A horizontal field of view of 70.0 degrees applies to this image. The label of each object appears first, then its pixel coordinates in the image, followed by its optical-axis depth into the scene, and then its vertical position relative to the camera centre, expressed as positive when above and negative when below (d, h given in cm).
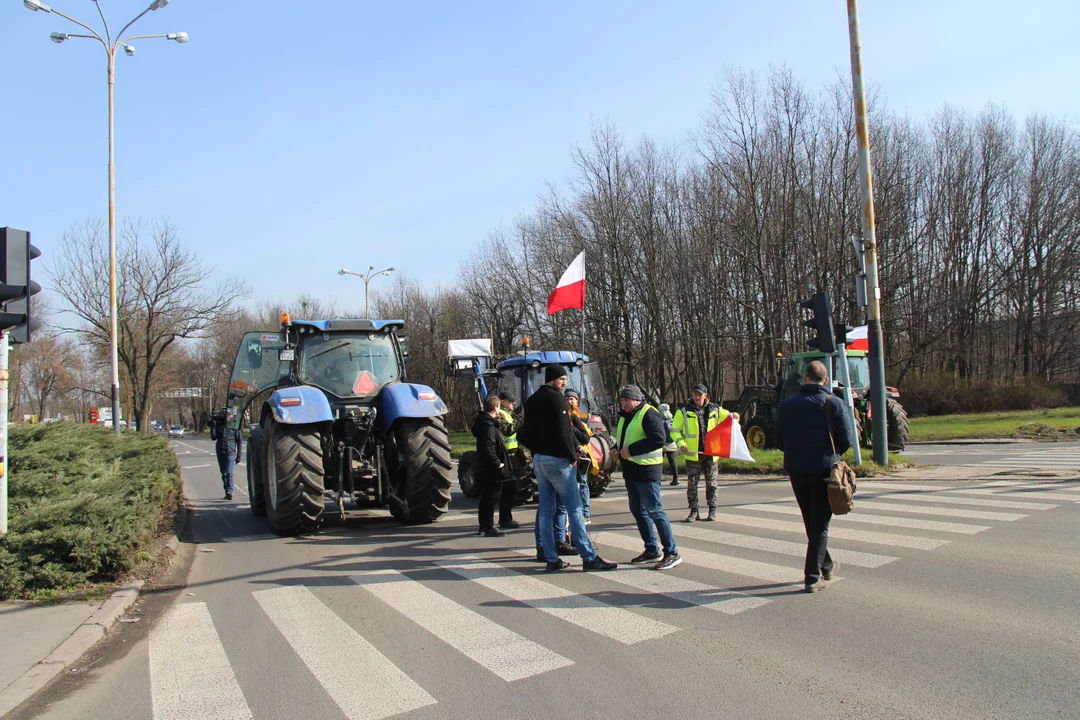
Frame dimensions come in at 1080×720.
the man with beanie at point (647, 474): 729 -75
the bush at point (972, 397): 3522 -64
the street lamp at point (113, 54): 2061 +1046
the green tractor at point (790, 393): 1881 -38
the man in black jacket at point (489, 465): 945 -79
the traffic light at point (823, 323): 1303 +113
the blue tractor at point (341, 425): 945 -25
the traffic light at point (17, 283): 701 +126
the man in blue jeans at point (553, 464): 734 -64
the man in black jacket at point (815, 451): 627 -52
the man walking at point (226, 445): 1479 -68
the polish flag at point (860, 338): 1775 +114
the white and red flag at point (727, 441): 1000 -65
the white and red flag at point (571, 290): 1582 +223
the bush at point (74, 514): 664 -94
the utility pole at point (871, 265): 1447 +233
